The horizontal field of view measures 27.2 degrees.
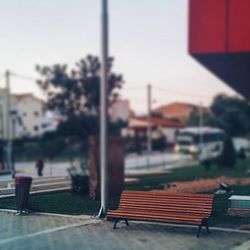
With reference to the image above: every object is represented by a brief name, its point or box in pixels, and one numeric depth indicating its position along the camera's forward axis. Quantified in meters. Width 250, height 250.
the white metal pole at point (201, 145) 56.92
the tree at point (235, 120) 83.88
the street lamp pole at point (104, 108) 11.66
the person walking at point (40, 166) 26.83
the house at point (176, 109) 133.75
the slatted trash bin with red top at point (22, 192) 12.85
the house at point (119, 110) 57.34
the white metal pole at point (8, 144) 37.74
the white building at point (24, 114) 71.12
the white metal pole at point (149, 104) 48.69
